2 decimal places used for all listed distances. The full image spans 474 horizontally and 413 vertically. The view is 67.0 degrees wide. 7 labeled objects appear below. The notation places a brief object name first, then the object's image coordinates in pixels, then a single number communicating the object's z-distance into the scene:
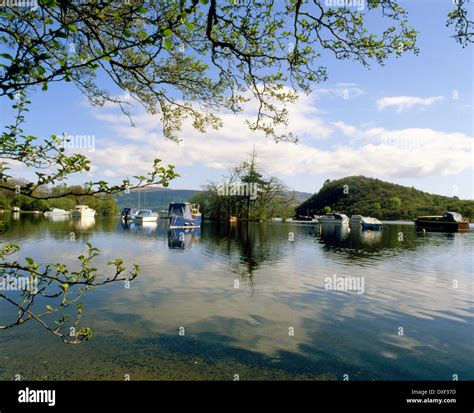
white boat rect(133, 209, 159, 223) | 75.40
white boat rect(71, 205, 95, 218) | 91.80
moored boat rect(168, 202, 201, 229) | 57.56
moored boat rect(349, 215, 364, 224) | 99.69
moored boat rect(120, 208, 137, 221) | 89.28
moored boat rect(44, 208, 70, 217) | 108.63
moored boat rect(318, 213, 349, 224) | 91.81
